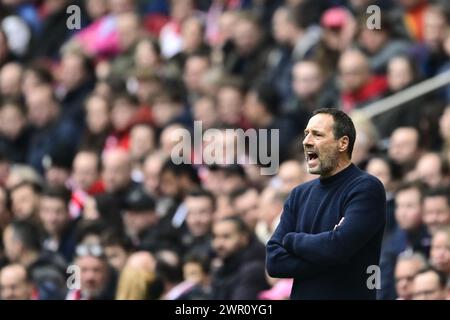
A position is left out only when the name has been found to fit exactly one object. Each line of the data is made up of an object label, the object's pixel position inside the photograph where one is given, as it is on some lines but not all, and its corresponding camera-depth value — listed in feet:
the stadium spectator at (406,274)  31.32
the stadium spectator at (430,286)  30.53
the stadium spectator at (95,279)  35.58
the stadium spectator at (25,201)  42.93
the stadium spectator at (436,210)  34.12
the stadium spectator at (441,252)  32.09
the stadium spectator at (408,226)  33.86
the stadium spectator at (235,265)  33.81
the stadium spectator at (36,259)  36.47
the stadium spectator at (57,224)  40.73
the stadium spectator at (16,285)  35.88
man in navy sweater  23.32
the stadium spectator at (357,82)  41.32
